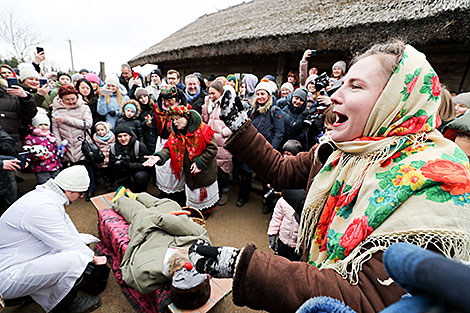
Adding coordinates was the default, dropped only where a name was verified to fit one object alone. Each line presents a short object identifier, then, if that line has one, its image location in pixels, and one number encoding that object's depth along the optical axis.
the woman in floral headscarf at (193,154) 3.16
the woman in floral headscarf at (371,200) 0.66
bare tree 17.21
